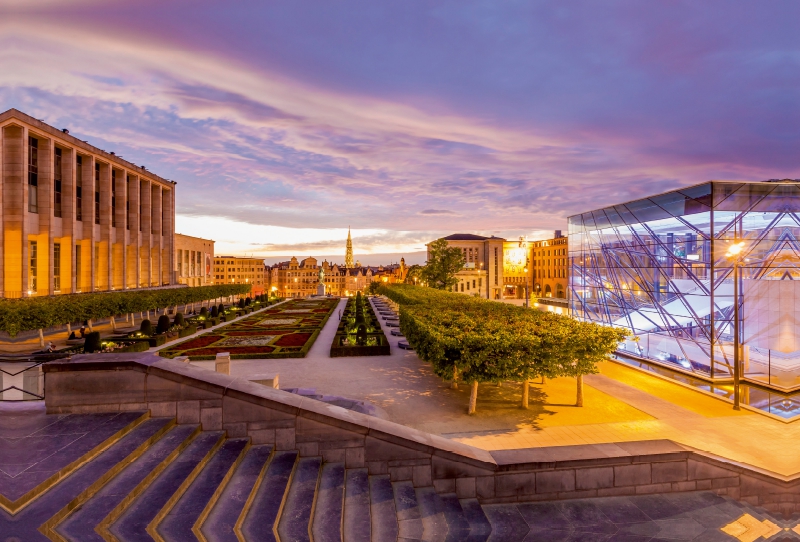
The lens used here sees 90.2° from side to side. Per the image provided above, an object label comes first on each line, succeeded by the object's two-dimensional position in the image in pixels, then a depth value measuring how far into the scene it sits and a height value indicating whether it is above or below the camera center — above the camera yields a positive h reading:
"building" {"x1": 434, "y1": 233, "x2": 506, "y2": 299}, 126.69 +5.11
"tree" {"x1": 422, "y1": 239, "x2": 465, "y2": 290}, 72.88 +1.10
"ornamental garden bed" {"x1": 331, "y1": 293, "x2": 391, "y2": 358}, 26.03 -4.92
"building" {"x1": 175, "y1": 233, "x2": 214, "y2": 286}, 89.38 +2.90
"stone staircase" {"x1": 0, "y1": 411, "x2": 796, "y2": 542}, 5.52 -3.79
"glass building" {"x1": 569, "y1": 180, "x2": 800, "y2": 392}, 22.56 -0.33
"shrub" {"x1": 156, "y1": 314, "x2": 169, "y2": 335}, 34.25 -4.68
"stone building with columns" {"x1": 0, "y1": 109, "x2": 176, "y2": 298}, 42.97 +7.32
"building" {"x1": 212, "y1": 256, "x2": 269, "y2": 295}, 172.38 +0.41
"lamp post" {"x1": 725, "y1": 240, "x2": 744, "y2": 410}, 15.84 -3.49
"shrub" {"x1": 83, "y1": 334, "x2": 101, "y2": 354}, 24.03 -4.37
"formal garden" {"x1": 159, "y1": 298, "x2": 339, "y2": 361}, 26.54 -5.52
